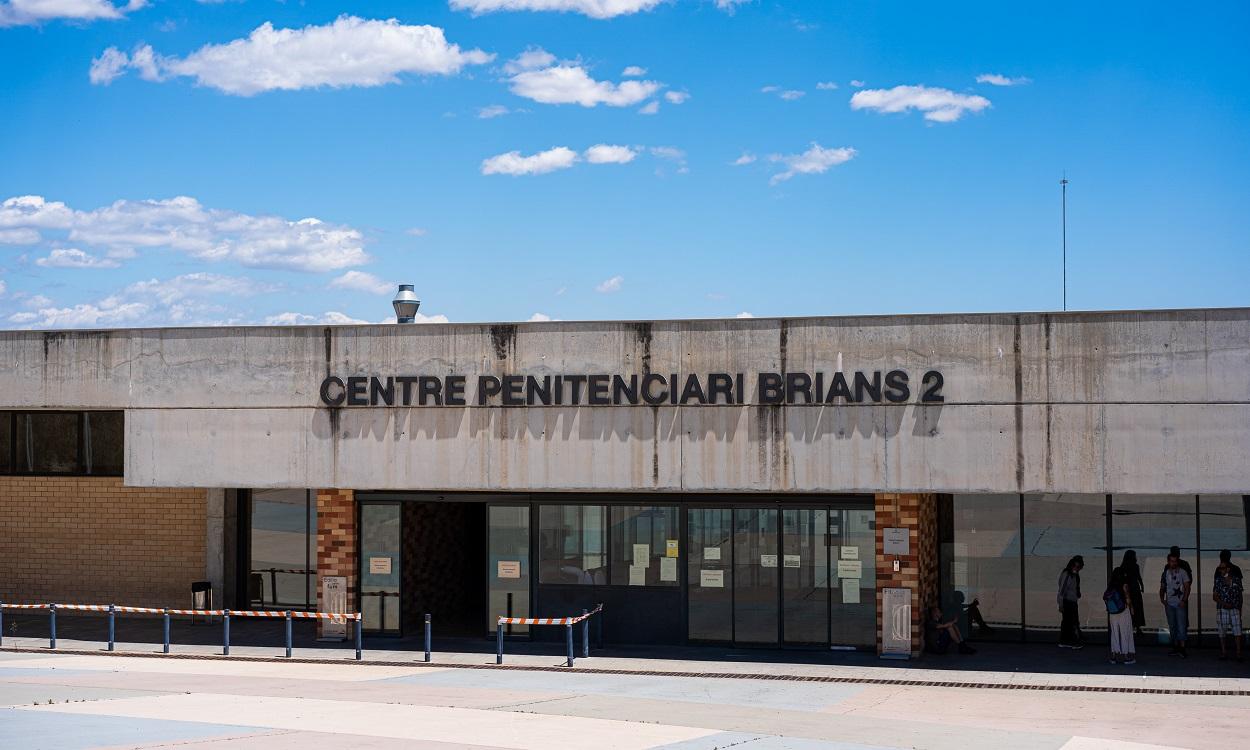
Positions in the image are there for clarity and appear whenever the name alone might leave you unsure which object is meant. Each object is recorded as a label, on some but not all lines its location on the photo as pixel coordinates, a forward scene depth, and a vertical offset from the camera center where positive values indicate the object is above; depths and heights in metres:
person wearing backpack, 21.83 -2.49
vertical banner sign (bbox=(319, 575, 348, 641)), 24.42 -2.47
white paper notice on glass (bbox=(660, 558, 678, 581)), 23.67 -1.82
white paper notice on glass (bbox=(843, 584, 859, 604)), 22.77 -2.15
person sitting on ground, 22.78 -2.81
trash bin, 27.77 -2.73
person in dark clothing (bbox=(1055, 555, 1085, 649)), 23.75 -2.38
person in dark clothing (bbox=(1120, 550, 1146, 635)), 23.81 -2.10
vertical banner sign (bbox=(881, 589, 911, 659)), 22.14 -2.56
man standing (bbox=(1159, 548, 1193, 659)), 22.33 -2.17
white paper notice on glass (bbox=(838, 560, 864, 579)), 22.70 -1.74
